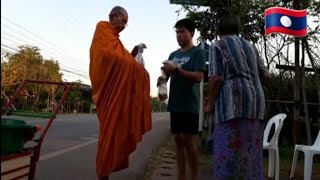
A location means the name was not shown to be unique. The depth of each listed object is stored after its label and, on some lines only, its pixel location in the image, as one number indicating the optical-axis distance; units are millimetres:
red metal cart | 1647
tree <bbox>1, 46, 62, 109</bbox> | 20792
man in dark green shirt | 2210
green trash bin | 1390
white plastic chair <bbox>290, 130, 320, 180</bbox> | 2728
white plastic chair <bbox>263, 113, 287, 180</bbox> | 2931
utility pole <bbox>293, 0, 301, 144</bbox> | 3859
